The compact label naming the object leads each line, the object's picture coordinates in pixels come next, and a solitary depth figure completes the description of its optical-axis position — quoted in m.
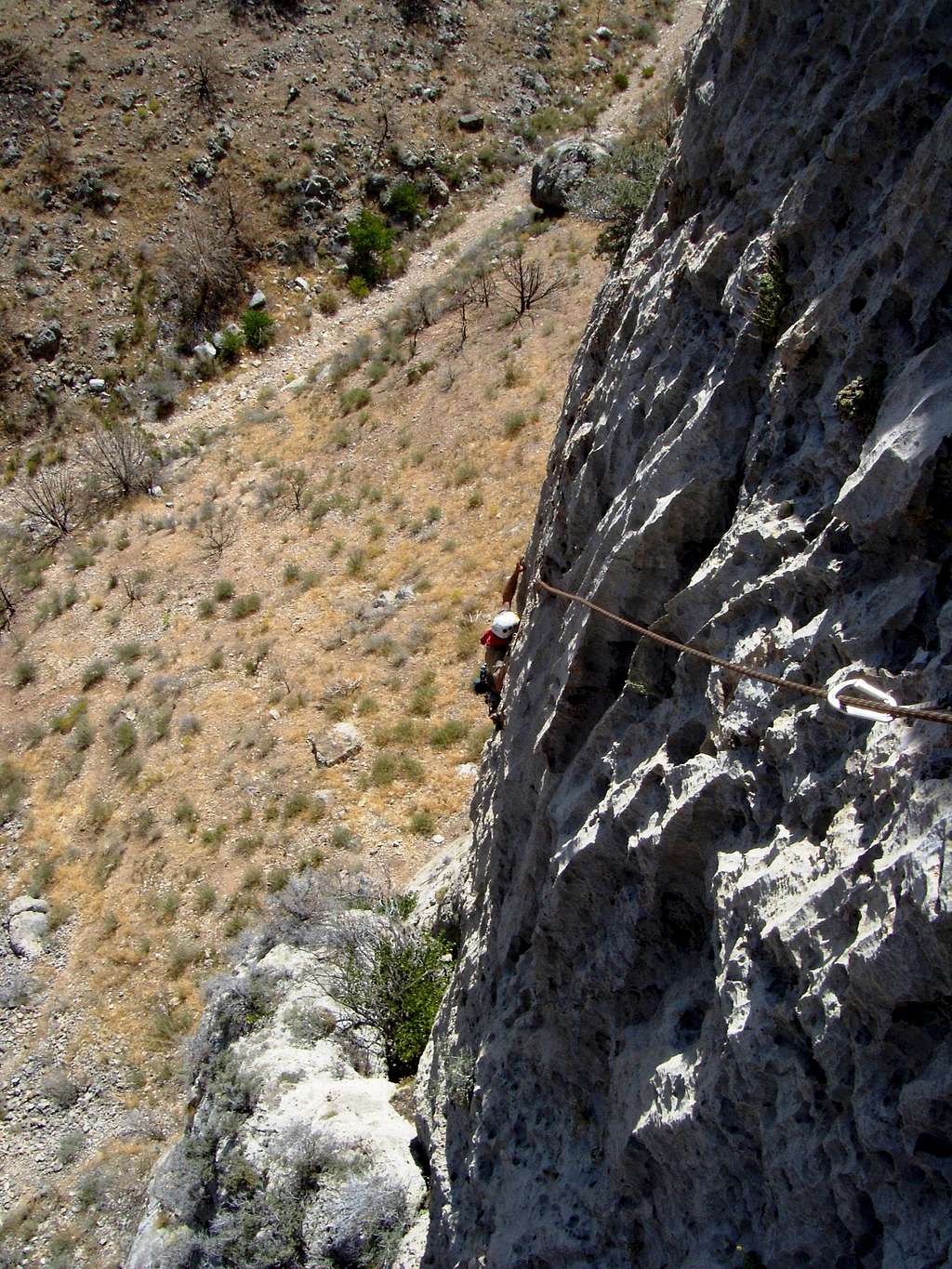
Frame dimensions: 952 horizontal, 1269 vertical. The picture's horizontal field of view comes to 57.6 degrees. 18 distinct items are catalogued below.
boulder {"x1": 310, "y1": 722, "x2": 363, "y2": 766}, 11.59
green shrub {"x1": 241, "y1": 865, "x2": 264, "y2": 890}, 10.64
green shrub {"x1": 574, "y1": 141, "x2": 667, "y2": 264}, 12.45
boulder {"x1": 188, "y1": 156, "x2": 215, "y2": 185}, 24.14
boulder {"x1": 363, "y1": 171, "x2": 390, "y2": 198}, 24.20
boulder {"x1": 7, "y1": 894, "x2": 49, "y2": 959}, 11.20
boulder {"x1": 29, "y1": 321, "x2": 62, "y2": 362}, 21.95
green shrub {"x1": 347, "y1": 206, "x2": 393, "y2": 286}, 22.86
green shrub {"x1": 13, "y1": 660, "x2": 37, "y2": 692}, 15.06
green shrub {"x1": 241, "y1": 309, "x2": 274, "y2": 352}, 21.73
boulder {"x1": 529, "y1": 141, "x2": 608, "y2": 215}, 21.00
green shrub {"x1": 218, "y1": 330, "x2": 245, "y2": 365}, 21.56
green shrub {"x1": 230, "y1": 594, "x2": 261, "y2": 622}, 14.33
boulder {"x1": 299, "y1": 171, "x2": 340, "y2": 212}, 23.89
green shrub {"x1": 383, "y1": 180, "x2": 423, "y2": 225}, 23.78
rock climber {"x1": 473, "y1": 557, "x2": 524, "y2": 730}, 9.65
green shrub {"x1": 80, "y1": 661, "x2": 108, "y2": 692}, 14.53
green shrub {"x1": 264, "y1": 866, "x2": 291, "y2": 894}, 10.46
